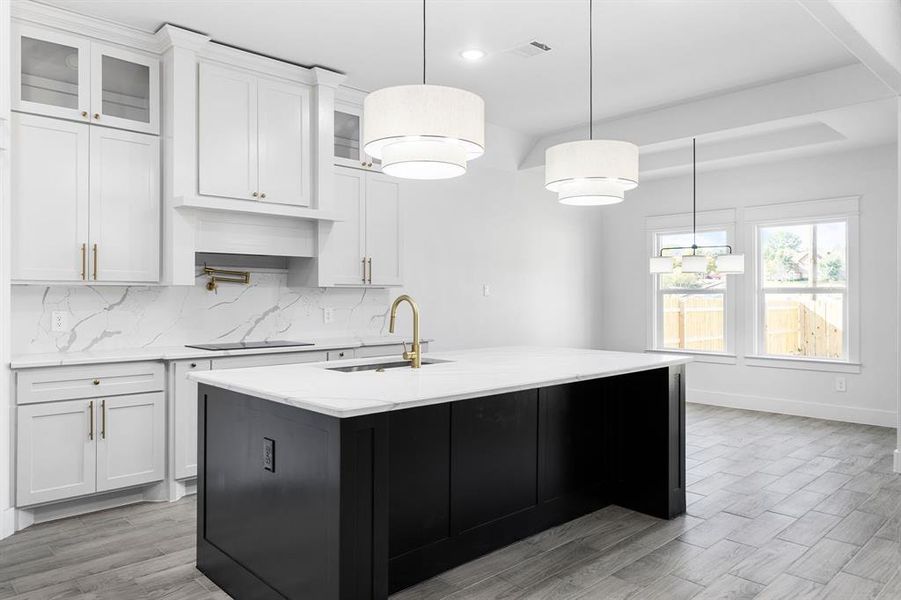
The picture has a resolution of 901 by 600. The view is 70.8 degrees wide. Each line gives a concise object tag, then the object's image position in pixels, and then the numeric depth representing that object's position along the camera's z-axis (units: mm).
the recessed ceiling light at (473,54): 4139
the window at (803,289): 6070
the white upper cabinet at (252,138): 3885
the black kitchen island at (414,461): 2061
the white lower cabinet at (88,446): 3215
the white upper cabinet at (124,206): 3598
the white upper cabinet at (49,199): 3342
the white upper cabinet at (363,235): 4602
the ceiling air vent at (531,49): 4023
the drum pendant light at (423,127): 2217
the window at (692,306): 6891
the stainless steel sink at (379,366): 2971
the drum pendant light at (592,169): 2855
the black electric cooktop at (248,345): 4090
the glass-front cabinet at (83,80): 3373
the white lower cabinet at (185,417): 3646
